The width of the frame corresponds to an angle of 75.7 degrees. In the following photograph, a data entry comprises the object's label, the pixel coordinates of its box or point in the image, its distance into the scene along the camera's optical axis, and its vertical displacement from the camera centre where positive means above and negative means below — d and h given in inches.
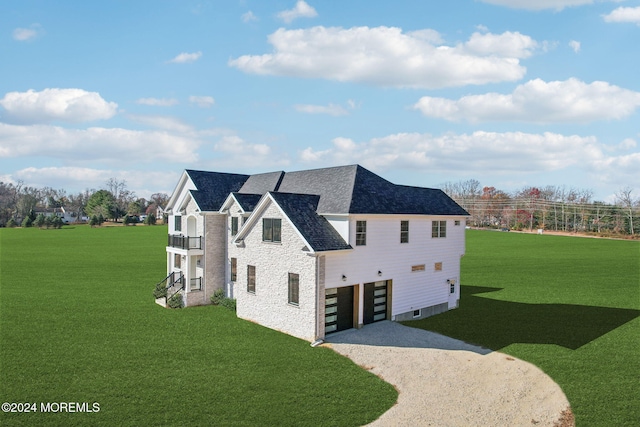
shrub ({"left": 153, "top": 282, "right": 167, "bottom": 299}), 1188.5 -234.2
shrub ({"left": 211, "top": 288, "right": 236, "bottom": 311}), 1125.1 -247.2
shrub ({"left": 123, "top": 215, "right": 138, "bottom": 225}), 5068.9 -107.1
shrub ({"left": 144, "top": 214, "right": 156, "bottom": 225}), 5112.2 -94.2
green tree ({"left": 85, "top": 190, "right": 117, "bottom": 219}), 5162.4 +79.1
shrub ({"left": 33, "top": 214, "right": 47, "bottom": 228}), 4591.5 -117.4
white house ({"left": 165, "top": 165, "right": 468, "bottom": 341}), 861.8 -85.2
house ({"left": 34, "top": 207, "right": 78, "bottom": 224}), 6343.5 -35.6
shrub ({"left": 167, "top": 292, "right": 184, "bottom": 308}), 1147.3 -251.0
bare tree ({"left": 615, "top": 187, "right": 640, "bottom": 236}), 3765.5 +115.5
